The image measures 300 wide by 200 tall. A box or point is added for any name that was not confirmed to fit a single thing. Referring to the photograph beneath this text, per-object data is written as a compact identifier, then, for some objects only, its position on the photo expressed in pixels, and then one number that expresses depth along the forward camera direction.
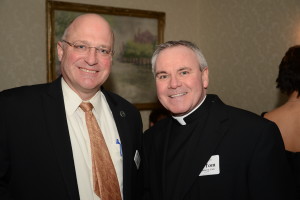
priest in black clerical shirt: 1.80
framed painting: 4.32
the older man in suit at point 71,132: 1.88
